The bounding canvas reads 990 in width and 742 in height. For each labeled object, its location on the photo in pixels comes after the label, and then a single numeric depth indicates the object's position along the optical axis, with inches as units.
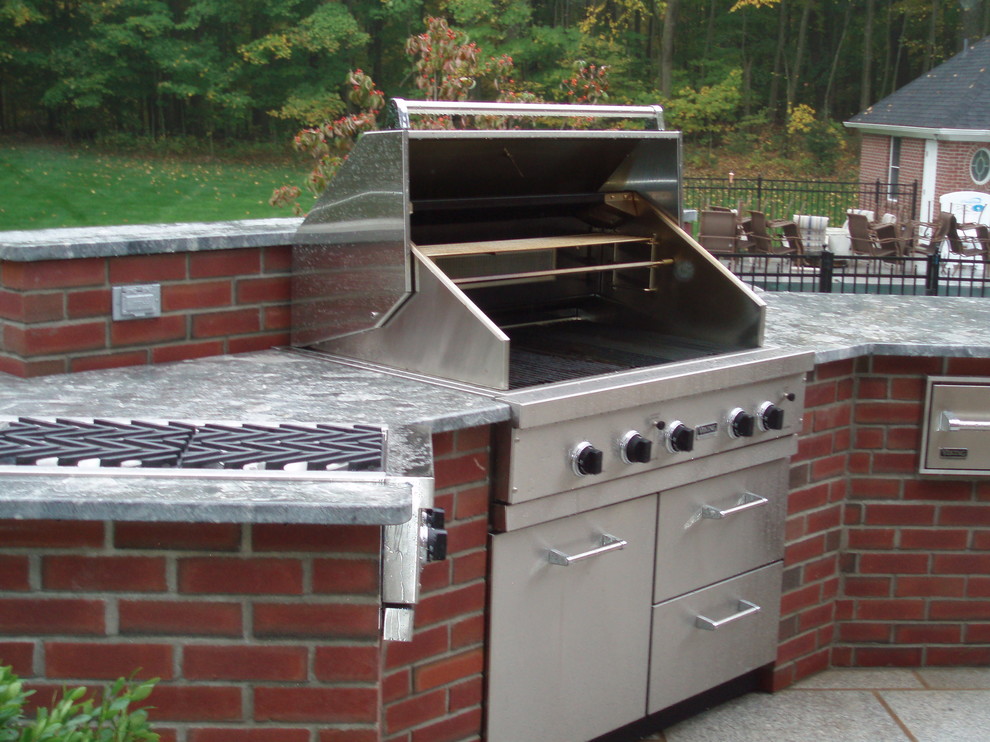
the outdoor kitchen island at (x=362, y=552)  72.3
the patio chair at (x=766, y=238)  601.3
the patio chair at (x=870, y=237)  645.9
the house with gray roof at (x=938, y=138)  847.1
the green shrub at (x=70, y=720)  50.3
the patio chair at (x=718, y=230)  606.2
